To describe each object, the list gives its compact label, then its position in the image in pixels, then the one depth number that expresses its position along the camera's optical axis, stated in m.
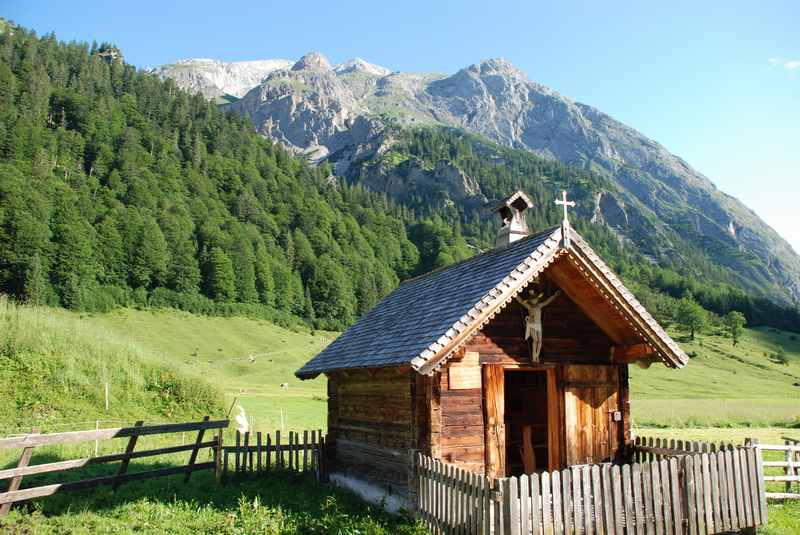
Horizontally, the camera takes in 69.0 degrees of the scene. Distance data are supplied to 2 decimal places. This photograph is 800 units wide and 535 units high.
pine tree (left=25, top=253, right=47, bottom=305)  89.31
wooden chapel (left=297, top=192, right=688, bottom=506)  12.27
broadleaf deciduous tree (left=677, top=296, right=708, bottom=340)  125.69
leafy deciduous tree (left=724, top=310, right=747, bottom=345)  120.91
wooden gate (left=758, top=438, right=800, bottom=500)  16.52
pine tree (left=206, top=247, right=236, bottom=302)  116.12
